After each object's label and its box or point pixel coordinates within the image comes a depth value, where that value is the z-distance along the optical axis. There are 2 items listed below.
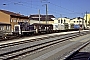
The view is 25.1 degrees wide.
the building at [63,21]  80.12
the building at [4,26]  46.62
